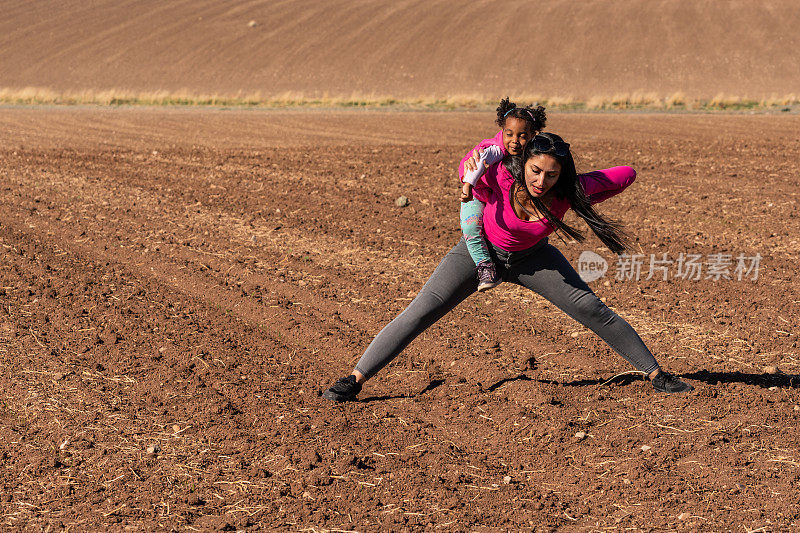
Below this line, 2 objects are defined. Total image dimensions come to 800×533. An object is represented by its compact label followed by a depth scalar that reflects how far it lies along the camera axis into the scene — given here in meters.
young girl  8.70
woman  8.73
